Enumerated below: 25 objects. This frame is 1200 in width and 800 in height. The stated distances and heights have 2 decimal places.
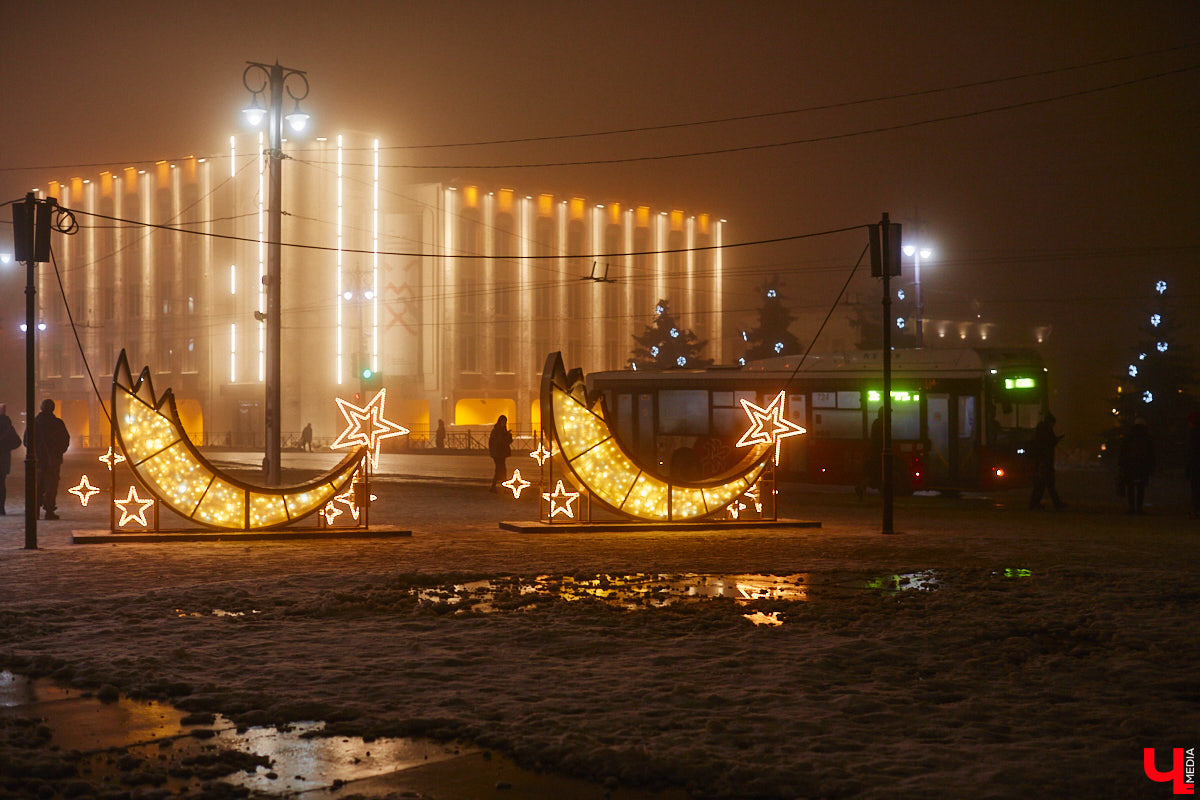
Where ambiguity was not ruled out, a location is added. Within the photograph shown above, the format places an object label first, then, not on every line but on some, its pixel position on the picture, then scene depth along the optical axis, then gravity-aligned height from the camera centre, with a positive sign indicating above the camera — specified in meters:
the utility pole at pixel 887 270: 17.42 +2.20
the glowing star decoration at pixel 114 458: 15.74 -0.56
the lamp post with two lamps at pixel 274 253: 24.06 +3.46
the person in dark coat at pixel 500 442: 25.52 -0.58
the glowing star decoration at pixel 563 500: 18.16 -1.33
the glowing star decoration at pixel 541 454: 17.75 -0.60
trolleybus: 24.41 +0.01
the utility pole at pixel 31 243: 15.44 +2.35
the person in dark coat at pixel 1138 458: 20.83 -0.81
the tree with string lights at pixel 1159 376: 44.66 +1.45
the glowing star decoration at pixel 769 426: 18.53 -0.18
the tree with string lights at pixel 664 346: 68.62 +4.14
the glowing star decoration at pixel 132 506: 16.19 -1.28
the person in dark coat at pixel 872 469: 24.09 -1.16
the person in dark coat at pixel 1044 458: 21.53 -0.83
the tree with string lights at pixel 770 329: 68.25 +5.09
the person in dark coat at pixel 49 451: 18.61 -0.54
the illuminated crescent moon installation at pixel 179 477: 15.64 -0.82
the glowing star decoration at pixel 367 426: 16.84 -0.14
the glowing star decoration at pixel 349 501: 17.19 -1.27
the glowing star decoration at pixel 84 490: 16.79 -1.08
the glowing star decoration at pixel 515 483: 19.81 -1.16
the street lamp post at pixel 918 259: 35.10 +4.99
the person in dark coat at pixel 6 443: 19.58 -0.42
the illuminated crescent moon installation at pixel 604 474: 17.02 -0.88
